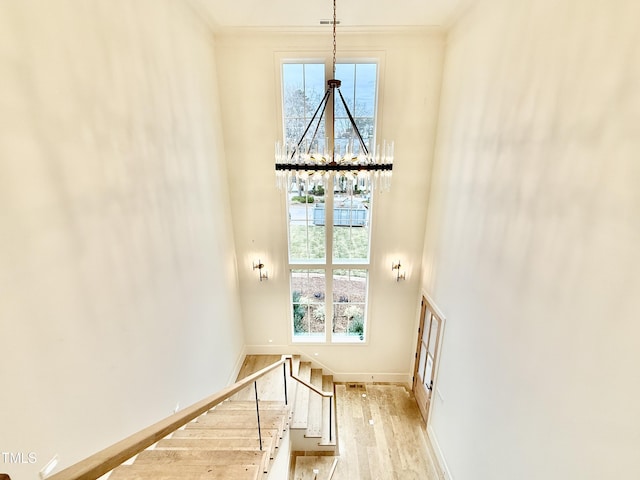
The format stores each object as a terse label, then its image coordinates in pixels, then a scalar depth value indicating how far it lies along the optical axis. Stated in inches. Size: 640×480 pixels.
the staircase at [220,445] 50.9
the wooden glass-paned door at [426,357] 186.1
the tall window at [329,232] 187.6
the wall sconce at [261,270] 219.6
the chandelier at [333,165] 109.6
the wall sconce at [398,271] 214.8
